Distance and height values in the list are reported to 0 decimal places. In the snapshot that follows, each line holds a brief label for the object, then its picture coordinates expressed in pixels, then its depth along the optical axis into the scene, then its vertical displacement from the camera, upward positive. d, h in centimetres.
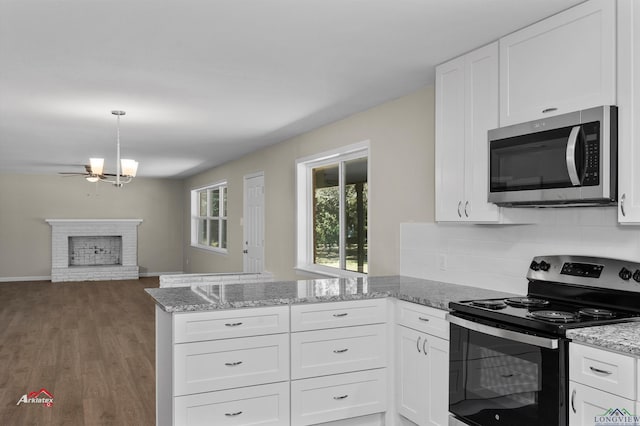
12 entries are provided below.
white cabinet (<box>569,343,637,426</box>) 185 -62
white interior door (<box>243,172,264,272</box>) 741 -15
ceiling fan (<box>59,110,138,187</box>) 557 +48
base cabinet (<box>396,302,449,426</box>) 284 -89
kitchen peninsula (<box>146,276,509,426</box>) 272 -77
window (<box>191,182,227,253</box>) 972 -9
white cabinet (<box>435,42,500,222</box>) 295 +48
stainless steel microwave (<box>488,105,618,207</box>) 224 +25
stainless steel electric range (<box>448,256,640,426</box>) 215 -54
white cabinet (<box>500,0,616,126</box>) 228 +70
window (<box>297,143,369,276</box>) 510 +1
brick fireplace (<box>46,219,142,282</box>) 1125 -81
